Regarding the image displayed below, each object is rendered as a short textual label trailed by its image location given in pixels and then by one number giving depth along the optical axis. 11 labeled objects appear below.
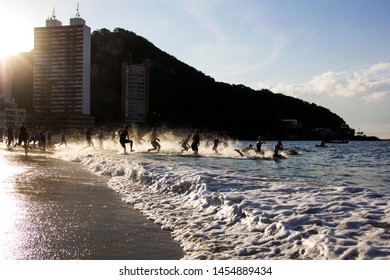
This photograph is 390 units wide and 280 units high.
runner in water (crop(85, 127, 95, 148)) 30.91
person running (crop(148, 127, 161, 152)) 27.36
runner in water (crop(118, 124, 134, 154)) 24.56
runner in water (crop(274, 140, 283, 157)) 28.46
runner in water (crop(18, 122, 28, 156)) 24.05
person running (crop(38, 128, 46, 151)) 31.69
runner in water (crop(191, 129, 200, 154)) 26.39
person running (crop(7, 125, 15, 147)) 32.25
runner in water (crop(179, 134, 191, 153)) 27.48
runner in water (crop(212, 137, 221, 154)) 29.27
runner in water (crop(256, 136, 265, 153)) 28.84
